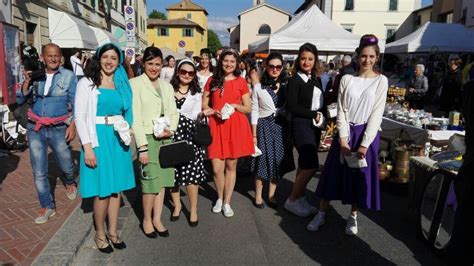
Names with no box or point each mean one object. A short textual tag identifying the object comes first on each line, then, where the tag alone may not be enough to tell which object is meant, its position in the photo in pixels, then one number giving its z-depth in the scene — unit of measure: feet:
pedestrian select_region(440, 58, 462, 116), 33.76
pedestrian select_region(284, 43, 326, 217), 13.73
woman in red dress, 13.96
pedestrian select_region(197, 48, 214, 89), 22.01
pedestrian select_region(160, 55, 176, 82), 28.98
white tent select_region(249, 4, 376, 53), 36.17
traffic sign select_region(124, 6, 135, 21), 37.01
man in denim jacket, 13.61
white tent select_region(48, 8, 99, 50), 46.37
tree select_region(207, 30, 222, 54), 367.97
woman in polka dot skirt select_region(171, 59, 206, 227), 13.53
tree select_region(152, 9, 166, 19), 338.75
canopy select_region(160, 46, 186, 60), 86.74
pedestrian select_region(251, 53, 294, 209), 14.71
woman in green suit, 11.69
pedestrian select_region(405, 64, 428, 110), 31.14
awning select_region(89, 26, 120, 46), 61.64
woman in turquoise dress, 10.51
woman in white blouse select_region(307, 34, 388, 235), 11.91
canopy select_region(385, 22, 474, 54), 40.86
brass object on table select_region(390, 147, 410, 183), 17.80
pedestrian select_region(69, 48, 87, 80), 33.95
